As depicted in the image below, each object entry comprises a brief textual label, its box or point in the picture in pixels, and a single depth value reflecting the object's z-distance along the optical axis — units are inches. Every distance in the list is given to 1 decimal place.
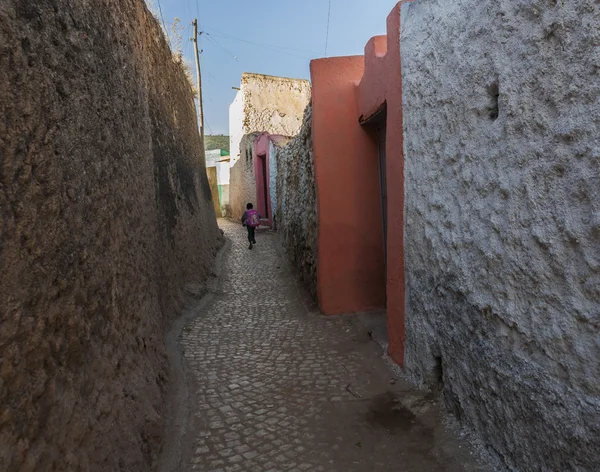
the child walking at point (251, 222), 453.4
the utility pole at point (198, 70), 867.8
